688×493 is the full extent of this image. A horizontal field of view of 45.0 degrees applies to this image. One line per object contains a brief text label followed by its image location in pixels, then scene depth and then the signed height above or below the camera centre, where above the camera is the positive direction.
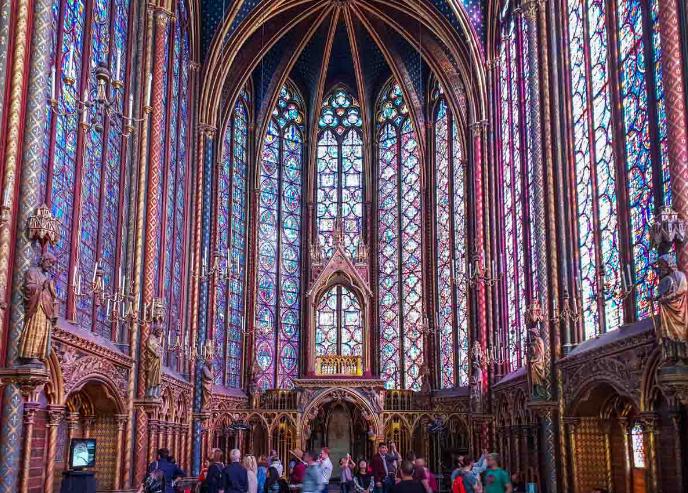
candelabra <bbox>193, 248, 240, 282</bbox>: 27.12 +5.95
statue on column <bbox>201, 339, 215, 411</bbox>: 28.94 +1.96
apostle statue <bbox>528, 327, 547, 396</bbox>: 20.59 +1.75
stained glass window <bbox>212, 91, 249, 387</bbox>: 33.00 +7.95
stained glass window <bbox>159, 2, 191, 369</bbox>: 25.55 +8.17
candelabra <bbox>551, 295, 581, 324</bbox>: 19.94 +2.91
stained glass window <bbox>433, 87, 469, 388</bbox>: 32.47 +7.68
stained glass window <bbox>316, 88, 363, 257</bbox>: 38.06 +12.13
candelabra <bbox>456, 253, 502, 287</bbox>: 28.29 +5.38
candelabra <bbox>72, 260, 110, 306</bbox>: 17.34 +3.20
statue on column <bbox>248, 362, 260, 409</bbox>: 32.78 +1.81
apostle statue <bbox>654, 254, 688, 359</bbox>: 12.95 +1.97
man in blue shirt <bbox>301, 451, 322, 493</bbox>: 14.15 -0.70
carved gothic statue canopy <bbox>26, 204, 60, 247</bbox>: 13.14 +3.24
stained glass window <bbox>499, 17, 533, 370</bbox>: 25.17 +7.72
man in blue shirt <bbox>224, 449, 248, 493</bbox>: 12.71 -0.66
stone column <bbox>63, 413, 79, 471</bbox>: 18.34 +0.23
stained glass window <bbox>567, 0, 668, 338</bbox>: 16.30 +5.97
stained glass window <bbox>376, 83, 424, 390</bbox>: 36.00 +8.36
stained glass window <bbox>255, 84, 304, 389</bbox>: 36.00 +8.30
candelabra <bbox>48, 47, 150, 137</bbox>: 11.53 +5.14
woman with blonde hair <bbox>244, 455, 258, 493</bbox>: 13.92 -0.61
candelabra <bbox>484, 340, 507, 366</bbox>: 27.30 +2.58
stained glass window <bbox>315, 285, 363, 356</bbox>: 35.81 +4.68
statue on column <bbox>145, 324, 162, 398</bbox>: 21.17 +1.76
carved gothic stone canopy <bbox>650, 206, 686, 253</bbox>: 13.19 +3.18
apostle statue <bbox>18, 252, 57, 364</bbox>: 12.77 +1.81
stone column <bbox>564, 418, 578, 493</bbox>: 19.34 -0.19
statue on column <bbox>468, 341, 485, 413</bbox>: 28.31 +1.93
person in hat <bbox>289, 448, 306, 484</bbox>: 18.20 -0.75
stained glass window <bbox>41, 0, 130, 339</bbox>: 16.78 +5.88
